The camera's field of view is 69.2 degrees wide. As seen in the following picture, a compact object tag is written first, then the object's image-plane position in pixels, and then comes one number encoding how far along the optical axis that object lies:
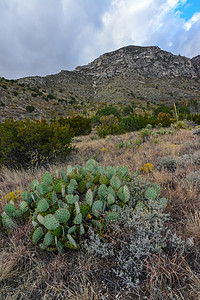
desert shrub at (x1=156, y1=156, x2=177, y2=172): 3.06
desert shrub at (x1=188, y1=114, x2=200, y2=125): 10.27
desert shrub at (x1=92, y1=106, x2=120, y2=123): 18.27
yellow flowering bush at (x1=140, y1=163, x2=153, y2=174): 2.85
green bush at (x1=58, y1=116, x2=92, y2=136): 10.59
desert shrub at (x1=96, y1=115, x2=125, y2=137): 8.59
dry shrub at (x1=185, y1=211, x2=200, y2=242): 1.32
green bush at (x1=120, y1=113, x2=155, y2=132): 9.43
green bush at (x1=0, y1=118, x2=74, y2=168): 4.02
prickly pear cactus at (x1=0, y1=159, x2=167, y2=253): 1.35
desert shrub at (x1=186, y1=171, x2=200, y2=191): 2.08
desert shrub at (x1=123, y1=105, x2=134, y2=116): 22.92
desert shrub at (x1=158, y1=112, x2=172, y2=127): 9.81
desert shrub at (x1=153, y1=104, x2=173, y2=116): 19.98
